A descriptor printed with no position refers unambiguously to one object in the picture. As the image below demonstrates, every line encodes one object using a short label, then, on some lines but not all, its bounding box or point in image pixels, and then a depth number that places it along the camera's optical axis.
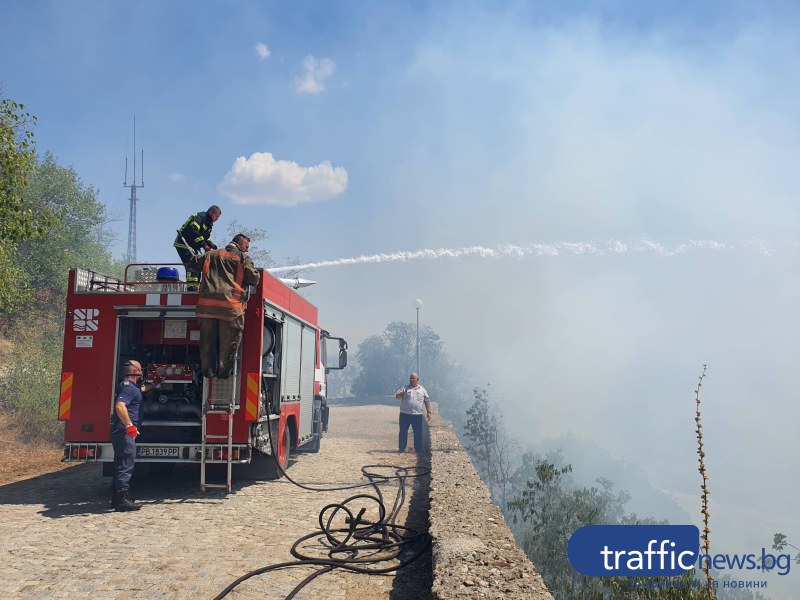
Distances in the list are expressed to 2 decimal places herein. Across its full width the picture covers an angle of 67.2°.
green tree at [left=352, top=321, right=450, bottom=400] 67.25
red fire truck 8.26
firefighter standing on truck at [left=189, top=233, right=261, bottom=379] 8.05
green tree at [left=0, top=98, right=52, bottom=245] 9.93
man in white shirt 13.43
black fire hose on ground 5.29
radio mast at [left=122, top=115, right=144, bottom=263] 65.56
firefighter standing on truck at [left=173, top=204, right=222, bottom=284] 9.83
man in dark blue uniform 7.47
